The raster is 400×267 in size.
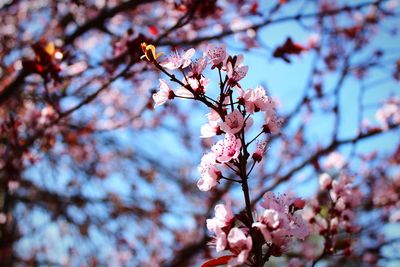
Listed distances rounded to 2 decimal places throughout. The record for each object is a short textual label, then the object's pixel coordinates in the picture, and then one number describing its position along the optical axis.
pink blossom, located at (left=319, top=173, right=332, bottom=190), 0.71
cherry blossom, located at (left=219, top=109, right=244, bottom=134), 0.52
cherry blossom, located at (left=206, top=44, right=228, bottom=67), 0.55
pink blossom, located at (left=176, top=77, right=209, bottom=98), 0.55
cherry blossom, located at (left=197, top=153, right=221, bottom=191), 0.54
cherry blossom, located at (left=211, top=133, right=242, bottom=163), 0.53
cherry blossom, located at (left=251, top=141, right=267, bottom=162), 0.56
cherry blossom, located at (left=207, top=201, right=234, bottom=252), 0.52
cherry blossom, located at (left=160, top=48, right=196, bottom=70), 0.55
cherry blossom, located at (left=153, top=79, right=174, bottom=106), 0.56
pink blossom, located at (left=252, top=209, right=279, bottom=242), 0.51
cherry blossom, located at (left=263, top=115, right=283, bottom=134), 0.56
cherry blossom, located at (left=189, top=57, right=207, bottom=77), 0.55
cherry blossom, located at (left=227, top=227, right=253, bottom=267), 0.51
